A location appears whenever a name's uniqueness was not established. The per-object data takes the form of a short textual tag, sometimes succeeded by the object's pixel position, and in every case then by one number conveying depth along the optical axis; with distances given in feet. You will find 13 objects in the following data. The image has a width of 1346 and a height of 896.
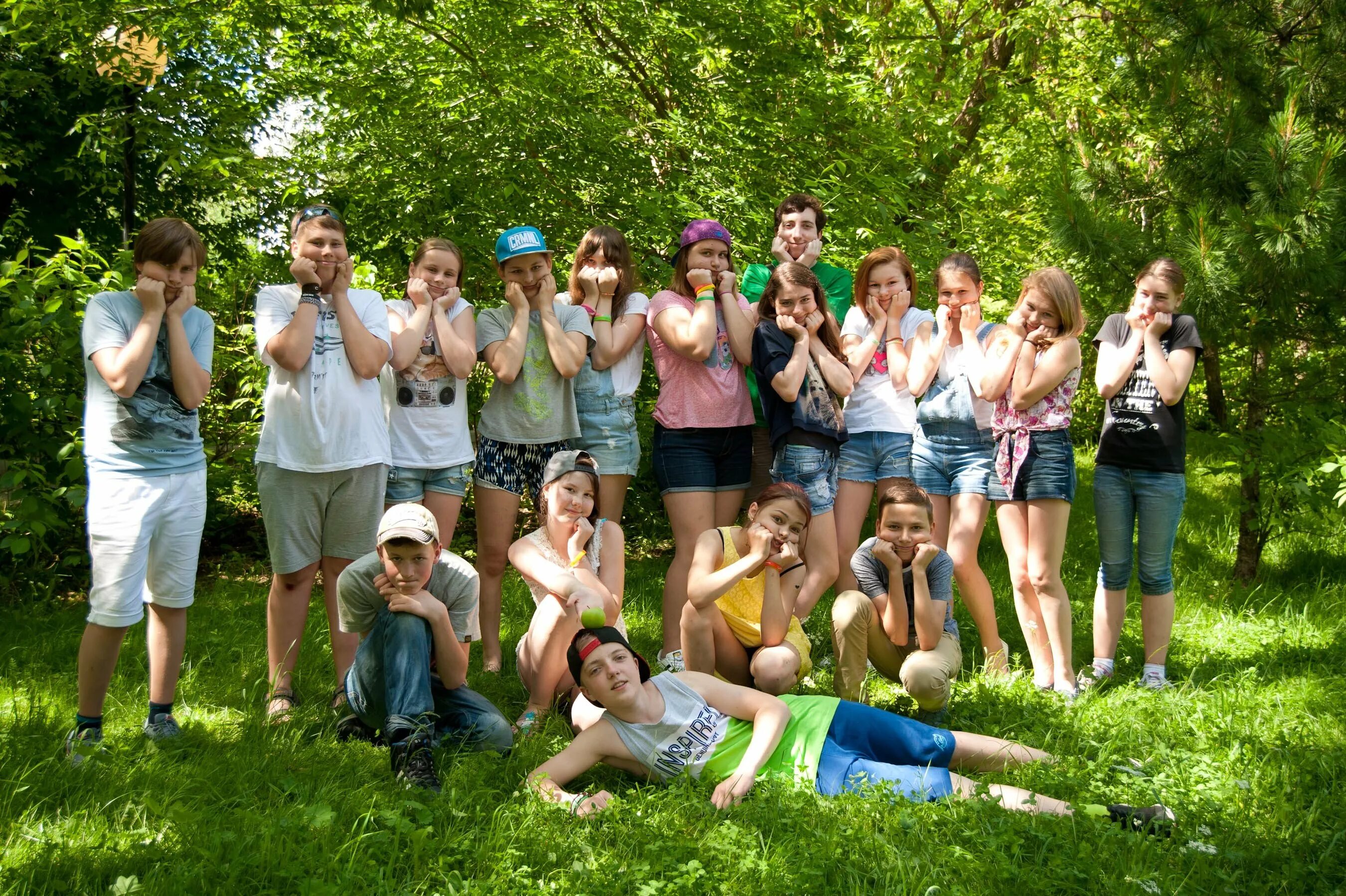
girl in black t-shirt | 14.79
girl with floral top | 14.67
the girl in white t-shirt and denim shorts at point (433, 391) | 14.39
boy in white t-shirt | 12.91
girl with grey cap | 12.87
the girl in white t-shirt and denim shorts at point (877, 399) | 15.85
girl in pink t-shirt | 15.23
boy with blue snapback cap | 15.06
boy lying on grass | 10.63
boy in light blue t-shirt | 11.46
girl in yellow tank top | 13.02
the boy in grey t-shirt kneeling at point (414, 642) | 11.14
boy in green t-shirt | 16.17
